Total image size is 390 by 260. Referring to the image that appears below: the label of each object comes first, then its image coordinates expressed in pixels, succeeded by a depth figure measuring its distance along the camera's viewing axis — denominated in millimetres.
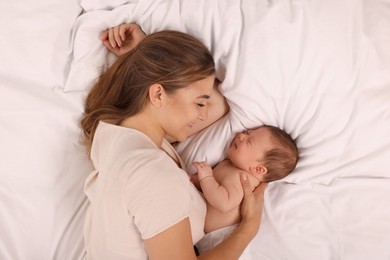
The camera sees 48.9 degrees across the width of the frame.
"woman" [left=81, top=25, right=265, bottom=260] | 1003
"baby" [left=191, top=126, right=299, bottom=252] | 1275
